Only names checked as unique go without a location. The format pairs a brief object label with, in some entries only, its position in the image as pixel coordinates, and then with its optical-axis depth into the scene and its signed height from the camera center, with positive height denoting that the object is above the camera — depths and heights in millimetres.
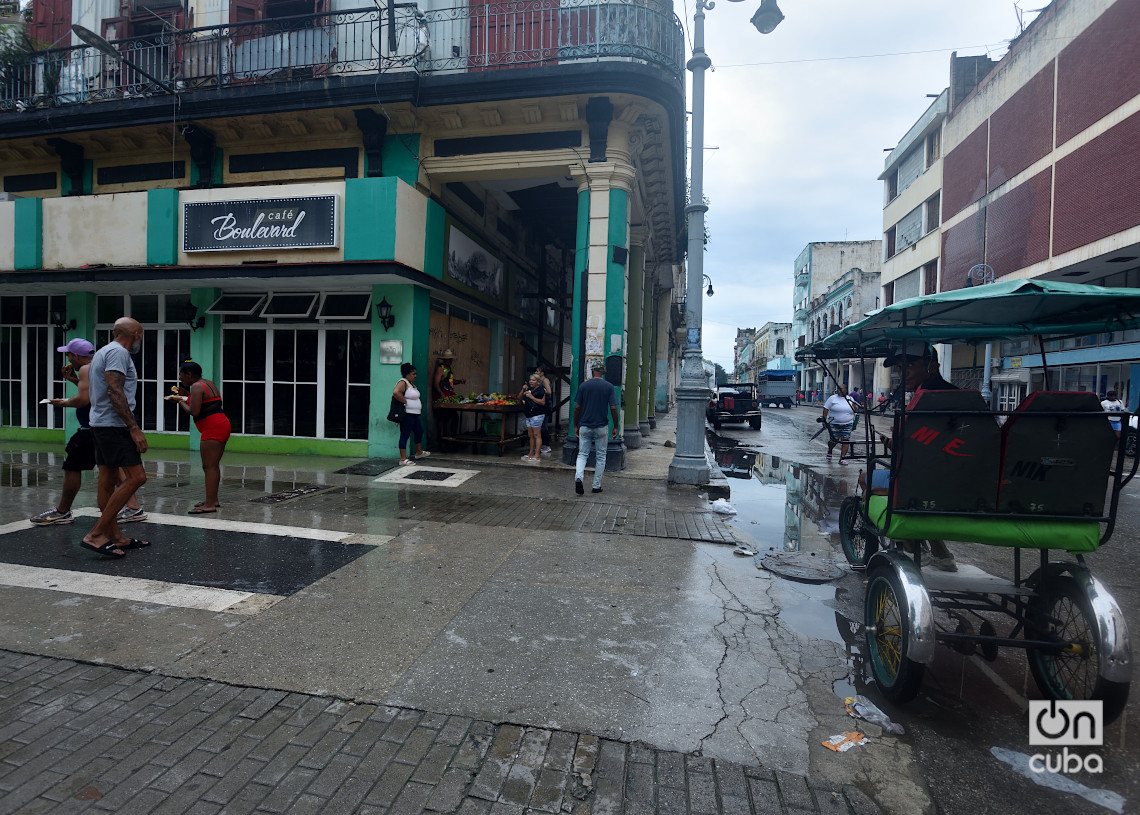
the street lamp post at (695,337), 8977 +914
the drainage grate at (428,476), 9180 -1372
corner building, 10172 +4167
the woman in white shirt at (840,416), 13516 -387
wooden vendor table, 11055 -609
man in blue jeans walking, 8094 -349
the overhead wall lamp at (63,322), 12234 +1256
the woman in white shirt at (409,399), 10047 -163
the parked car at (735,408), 22781 -434
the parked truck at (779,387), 46594 +854
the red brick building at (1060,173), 16906 +8061
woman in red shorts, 6336 -325
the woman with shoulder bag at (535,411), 10609 -341
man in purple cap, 5430 -581
